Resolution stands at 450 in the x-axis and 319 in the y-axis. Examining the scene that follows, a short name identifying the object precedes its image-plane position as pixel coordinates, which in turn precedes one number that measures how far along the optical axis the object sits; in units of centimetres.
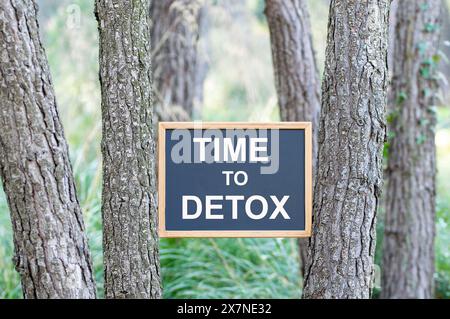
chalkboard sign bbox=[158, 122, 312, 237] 561
